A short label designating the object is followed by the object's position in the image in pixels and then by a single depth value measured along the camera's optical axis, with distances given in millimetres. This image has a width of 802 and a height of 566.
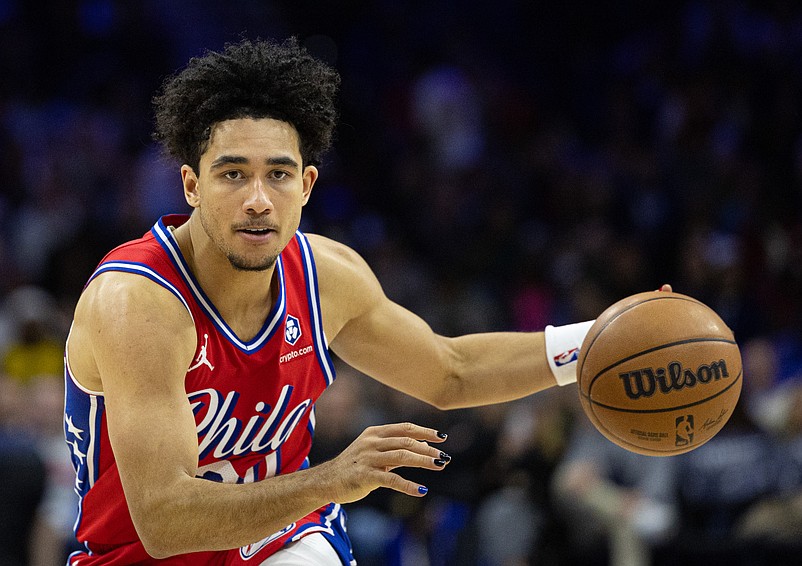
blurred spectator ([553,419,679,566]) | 13672
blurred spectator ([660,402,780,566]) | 13586
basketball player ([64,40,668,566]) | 6191
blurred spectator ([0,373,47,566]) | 14039
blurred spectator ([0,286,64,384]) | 17000
